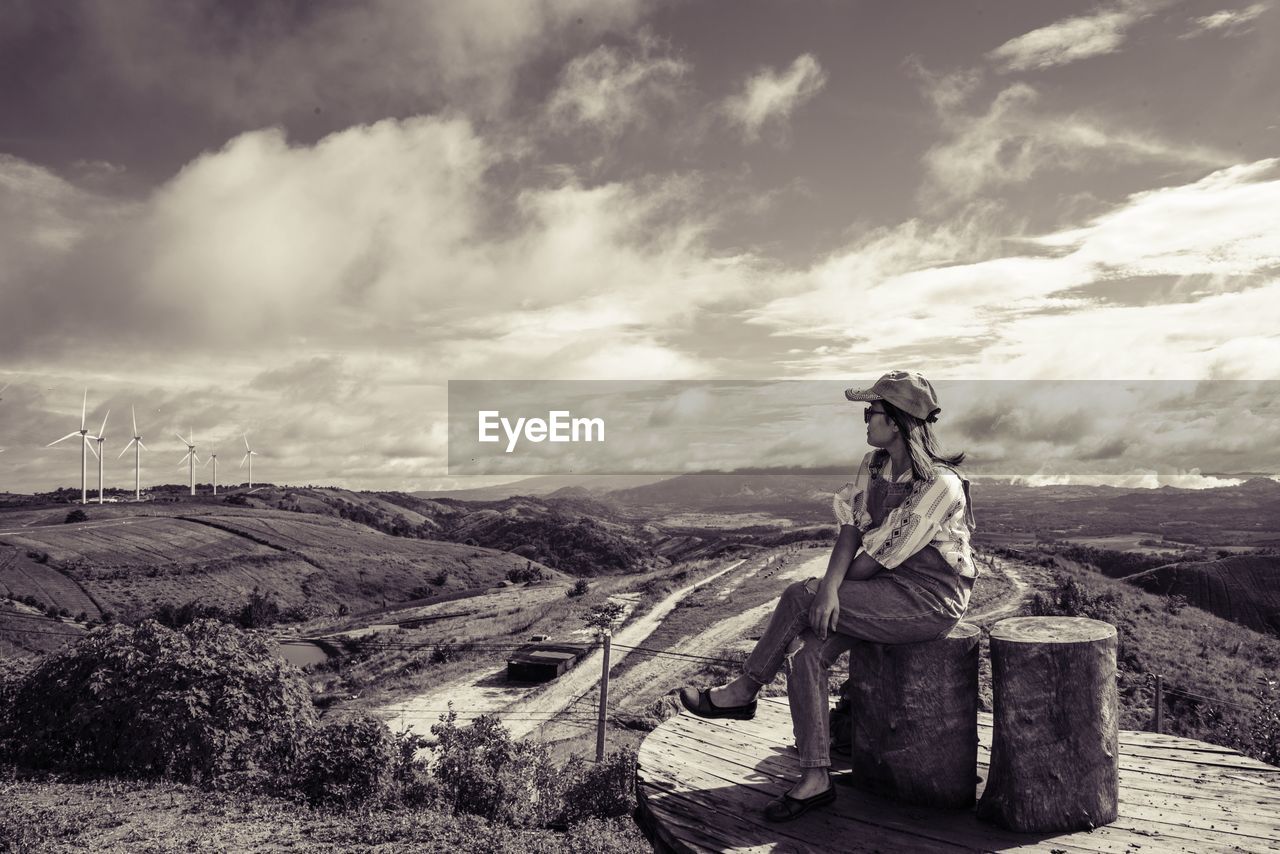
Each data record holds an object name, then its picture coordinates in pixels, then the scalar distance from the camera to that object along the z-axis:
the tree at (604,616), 41.38
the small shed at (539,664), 30.88
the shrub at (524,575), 96.19
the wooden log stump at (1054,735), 4.15
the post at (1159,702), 13.83
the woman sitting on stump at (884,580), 4.36
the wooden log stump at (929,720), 4.43
